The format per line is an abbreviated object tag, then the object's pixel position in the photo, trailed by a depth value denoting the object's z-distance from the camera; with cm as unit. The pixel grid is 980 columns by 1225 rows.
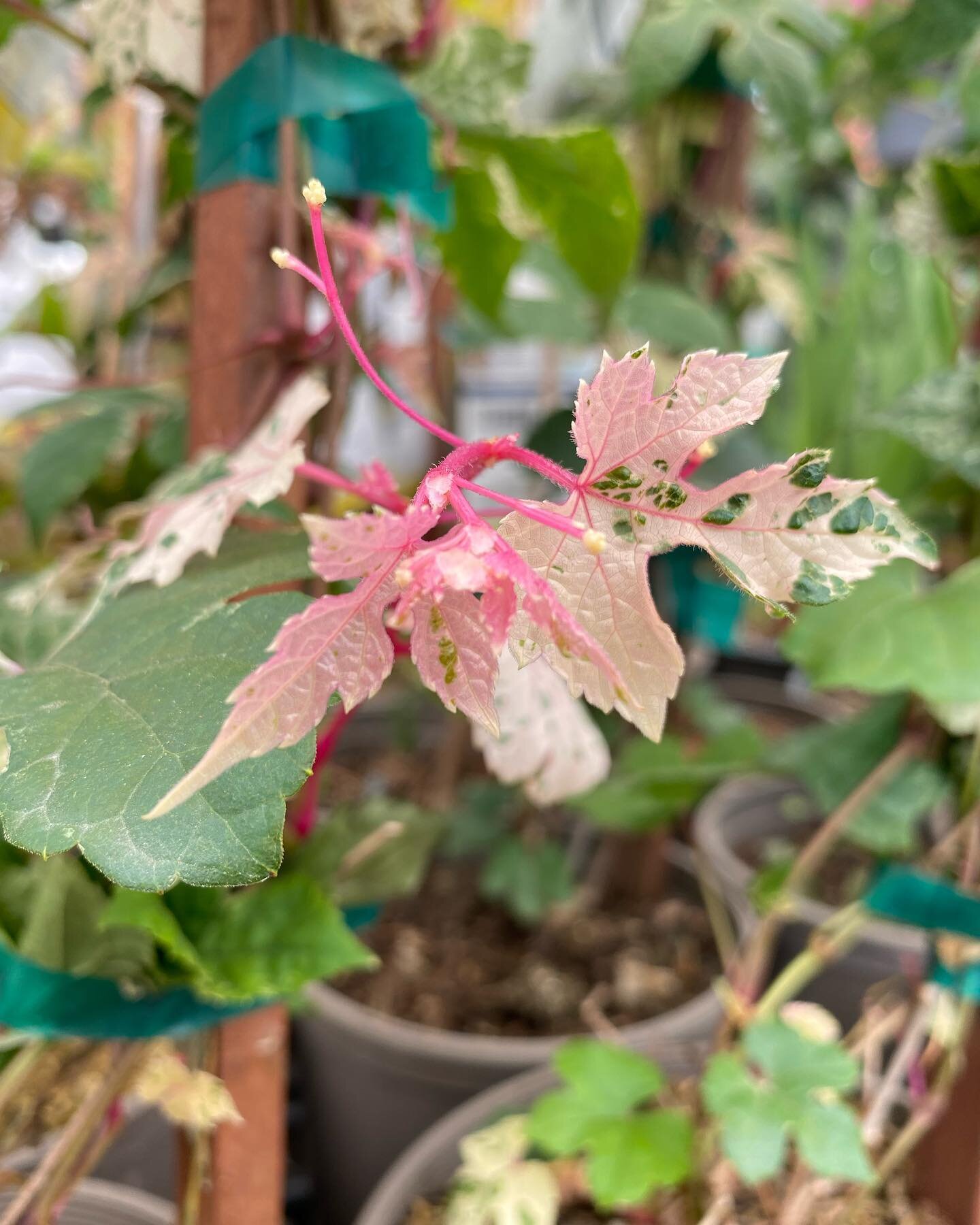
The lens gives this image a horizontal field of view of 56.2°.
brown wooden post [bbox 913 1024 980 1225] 53
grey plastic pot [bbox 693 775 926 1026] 76
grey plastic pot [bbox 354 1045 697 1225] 58
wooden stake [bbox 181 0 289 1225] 42
